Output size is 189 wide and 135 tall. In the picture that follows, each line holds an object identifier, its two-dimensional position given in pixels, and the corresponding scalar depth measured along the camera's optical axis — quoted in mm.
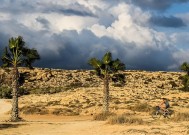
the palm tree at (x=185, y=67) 65875
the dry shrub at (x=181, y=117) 34922
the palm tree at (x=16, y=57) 40938
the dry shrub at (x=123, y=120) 32156
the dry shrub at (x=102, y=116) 40006
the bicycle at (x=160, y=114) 37438
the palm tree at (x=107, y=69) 47359
